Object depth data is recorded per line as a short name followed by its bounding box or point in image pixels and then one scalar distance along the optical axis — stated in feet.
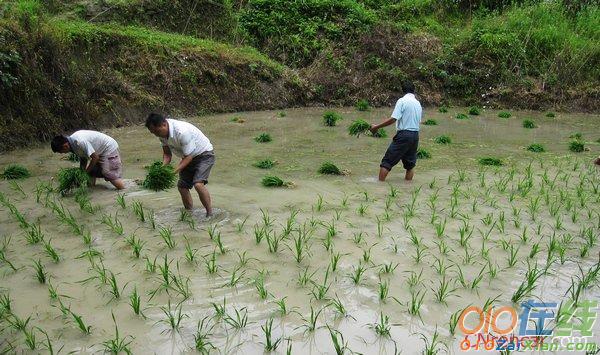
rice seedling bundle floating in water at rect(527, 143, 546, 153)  26.91
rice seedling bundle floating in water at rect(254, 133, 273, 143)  28.78
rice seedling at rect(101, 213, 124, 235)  13.98
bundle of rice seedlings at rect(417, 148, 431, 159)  25.04
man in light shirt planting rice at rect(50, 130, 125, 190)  17.99
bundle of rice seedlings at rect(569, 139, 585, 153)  26.94
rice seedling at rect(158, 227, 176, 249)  12.85
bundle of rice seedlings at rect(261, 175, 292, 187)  19.02
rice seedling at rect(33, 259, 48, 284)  11.00
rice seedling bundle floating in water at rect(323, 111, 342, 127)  33.68
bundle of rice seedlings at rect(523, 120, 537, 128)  35.47
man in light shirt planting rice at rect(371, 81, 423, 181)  19.77
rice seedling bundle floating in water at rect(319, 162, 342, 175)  21.29
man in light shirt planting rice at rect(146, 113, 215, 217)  14.80
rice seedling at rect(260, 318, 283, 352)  8.88
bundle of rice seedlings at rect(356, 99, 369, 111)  41.93
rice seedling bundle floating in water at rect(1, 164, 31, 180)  20.23
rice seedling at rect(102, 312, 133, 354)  8.66
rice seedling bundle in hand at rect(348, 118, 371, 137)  28.71
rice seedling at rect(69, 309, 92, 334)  9.14
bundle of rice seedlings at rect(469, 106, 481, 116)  41.37
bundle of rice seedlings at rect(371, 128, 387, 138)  29.89
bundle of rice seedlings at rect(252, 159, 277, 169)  22.61
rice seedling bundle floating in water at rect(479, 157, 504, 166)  23.75
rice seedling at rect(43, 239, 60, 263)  12.07
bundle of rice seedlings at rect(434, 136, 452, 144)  29.04
